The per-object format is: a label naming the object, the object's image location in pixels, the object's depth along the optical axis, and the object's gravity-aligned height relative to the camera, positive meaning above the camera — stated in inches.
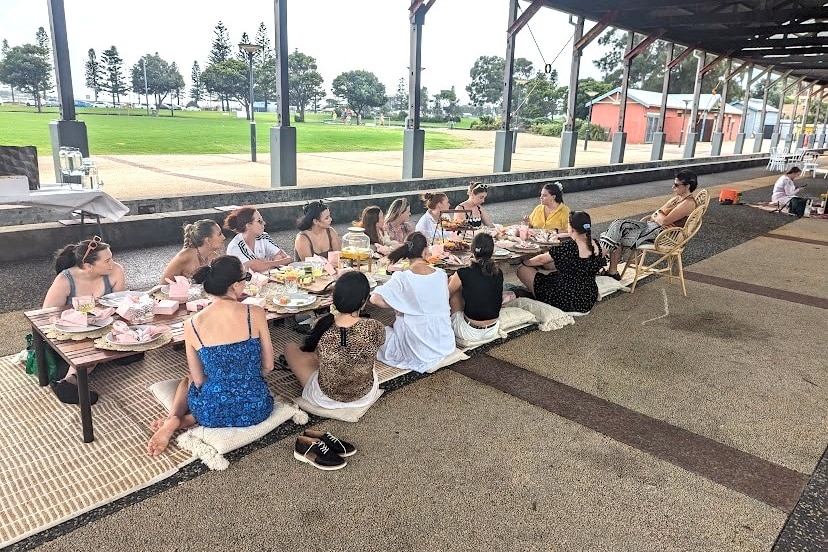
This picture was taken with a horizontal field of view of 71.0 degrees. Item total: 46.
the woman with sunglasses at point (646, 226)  286.5 -45.2
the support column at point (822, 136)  1866.4 +15.3
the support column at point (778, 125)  1381.0 +33.5
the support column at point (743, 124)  1178.0 +30.0
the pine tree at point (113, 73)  2551.7 +179.3
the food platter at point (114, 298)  147.6 -46.5
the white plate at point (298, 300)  155.2 -47.3
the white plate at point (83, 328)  131.0 -47.5
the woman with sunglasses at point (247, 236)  201.7 -40.3
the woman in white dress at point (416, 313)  166.0 -53.0
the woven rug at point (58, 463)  107.3 -70.8
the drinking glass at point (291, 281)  167.9 -46.5
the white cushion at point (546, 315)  215.0 -67.5
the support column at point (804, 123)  1503.4 +43.1
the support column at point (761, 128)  1274.6 +24.5
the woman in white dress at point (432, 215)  253.1 -37.8
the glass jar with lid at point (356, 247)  192.1 -40.9
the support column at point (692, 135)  995.4 +1.8
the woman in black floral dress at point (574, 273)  219.3 -53.3
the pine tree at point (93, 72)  2608.3 +180.8
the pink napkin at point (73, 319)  133.0 -46.0
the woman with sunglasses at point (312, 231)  214.1 -39.7
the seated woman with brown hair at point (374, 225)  232.7 -39.5
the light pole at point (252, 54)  738.8 +84.3
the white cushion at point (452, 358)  174.9 -69.6
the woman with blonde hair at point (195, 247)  179.0 -39.4
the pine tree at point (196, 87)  2696.9 +144.0
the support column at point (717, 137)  1145.1 -0.5
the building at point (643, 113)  1948.8 +68.7
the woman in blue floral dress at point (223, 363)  123.5 -52.0
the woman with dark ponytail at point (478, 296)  182.7 -53.6
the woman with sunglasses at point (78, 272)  149.4 -40.3
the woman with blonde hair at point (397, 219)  251.3 -39.6
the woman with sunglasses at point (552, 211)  278.2 -37.8
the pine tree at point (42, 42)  2017.7 +236.5
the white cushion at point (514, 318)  208.3 -67.0
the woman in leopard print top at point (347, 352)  134.6 -53.3
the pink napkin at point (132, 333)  126.9 -47.2
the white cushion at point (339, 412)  142.8 -69.7
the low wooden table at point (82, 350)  121.4 -49.7
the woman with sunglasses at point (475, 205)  271.4 -36.2
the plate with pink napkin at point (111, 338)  127.4 -48.0
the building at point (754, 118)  2309.3 +82.5
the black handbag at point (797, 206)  520.7 -57.3
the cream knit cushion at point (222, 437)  123.6 -68.7
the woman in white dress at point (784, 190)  532.7 -45.5
